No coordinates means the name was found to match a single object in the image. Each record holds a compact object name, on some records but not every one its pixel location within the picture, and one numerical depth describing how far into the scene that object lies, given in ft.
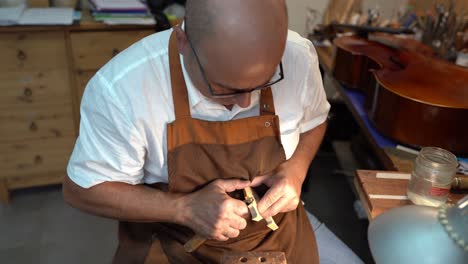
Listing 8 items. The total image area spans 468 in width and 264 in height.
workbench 3.32
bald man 2.85
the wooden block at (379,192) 3.28
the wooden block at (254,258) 2.93
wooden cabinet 6.36
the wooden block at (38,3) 6.92
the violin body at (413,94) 3.90
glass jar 3.18
